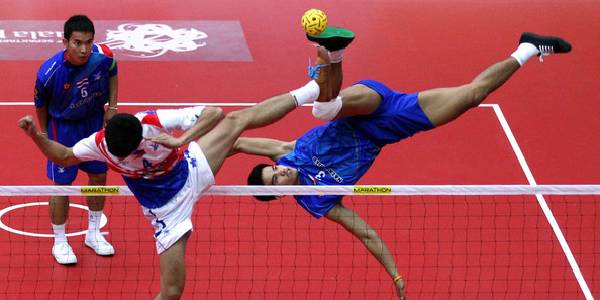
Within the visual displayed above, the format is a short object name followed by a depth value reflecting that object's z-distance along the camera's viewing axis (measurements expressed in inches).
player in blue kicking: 745.0
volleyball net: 816.3
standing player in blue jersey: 771.4
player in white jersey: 636.7
